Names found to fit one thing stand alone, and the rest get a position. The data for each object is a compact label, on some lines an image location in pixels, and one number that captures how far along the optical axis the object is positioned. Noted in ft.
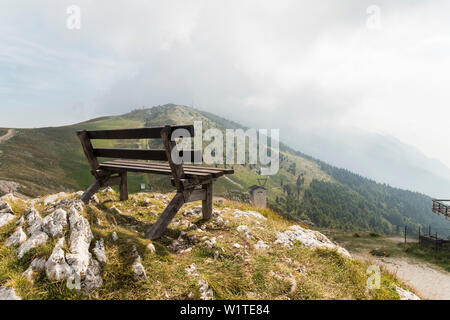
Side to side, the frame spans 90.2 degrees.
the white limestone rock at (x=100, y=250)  11.68
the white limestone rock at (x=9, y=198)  17.80
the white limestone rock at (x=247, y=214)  22.70
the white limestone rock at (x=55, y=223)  12.08
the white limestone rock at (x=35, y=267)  9.77
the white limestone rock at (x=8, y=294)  8.55
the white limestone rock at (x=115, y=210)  21.40
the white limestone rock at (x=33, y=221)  12.47
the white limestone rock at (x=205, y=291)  10.52
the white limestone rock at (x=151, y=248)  13.64
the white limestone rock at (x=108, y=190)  27.99
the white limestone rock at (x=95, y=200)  23.40
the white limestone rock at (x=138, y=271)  11.19
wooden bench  15.93
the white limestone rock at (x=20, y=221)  13.69
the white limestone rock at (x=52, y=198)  21.55
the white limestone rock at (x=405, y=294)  12.59
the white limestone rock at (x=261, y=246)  16.22
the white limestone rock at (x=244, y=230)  17.74
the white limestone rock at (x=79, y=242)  10.43
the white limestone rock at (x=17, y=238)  11.84
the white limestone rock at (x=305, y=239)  17.29
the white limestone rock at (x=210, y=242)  15.36
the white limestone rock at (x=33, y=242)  11.02
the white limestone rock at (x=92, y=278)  10.11
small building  88.72
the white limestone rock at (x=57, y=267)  9.81
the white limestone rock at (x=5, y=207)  15.37
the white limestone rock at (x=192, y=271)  12.09
